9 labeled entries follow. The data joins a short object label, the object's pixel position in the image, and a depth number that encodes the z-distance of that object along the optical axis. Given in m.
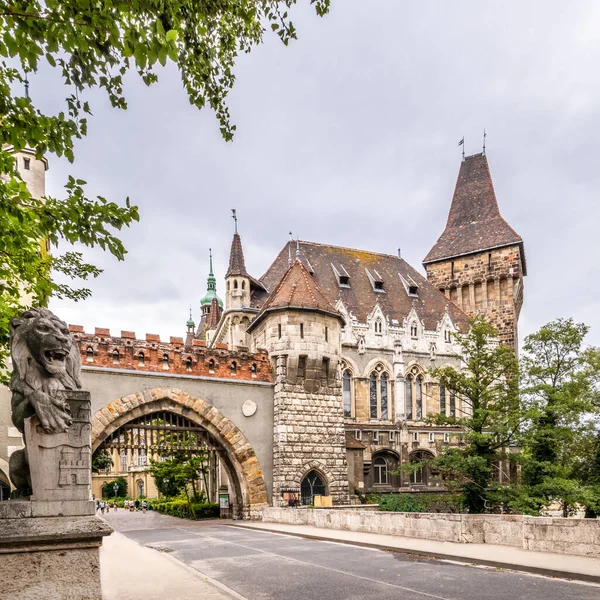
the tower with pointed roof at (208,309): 50.88
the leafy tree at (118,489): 70.50
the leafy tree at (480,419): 21.02
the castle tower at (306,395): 25.27
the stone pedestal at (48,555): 4.99
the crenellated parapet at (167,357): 22.98
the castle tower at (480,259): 40.53
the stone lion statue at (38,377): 5.27
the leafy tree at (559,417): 21.22
